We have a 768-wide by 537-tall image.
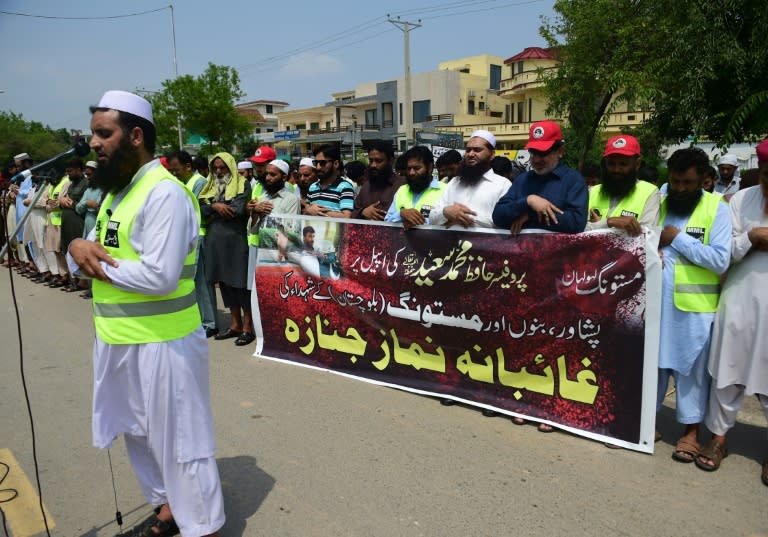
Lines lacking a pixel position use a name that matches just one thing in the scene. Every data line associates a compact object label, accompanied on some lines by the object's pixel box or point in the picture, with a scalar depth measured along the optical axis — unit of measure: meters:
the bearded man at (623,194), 3.73
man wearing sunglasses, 5.91
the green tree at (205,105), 37.91
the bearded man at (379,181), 5.62
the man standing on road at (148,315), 2.42
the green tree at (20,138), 43.65
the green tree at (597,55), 11.80
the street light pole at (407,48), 26.56
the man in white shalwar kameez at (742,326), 3.34
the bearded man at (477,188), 4.43
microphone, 2.43
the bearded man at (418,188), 4.89
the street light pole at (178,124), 39.16
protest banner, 3.65
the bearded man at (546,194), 3.79
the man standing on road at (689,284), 3.51
